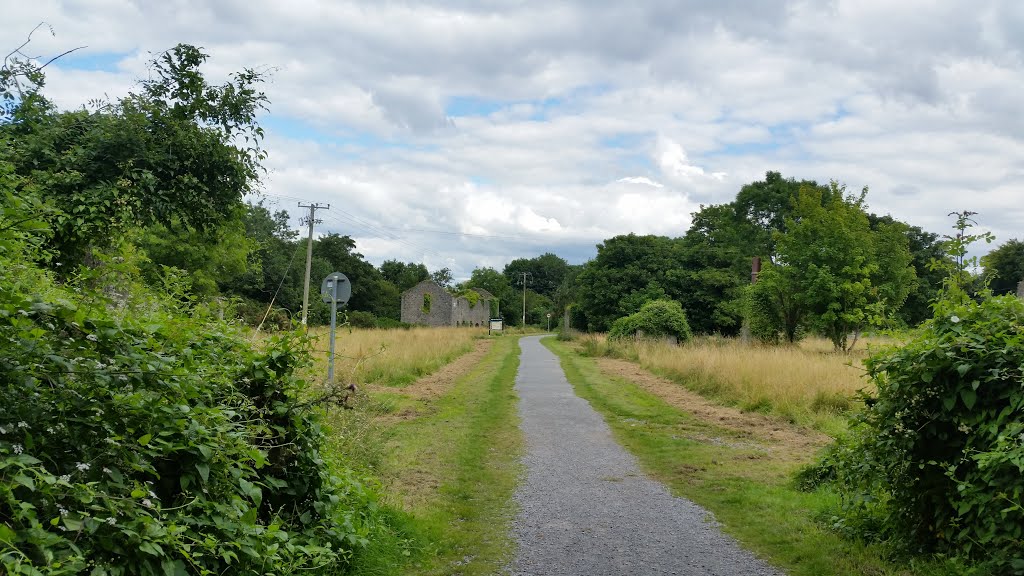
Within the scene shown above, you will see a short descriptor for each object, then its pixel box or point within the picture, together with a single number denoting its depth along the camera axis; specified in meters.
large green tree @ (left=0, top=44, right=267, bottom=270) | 9.33
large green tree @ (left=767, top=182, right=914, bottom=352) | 27.22
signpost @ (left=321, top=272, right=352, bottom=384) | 13.61
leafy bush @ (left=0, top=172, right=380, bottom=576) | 2.86
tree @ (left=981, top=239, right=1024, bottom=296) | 55.74
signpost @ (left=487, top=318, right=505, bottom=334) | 74.25
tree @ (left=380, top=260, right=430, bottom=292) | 111.99
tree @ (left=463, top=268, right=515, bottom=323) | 118.81
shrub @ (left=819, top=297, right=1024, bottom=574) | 4.39
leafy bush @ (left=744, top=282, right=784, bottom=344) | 31.34
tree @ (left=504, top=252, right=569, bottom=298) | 141.25
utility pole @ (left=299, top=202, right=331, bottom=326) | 41.75
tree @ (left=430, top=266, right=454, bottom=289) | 139.05
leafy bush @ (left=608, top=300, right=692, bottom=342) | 35.97
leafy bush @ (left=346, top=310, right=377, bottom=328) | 68.61
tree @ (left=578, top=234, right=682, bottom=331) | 50.75
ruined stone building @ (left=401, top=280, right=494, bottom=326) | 88.88
